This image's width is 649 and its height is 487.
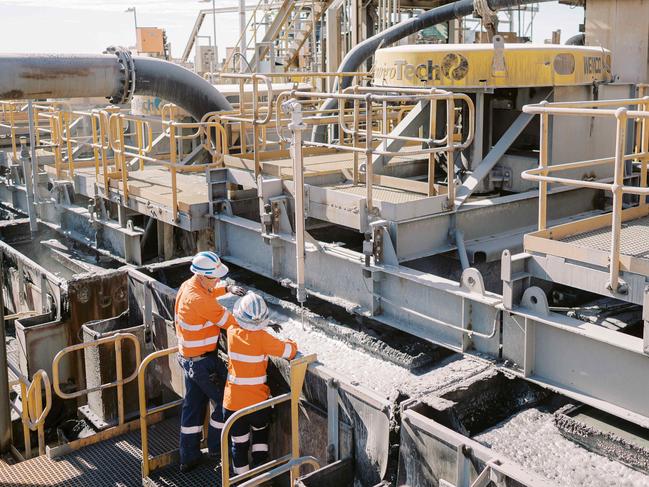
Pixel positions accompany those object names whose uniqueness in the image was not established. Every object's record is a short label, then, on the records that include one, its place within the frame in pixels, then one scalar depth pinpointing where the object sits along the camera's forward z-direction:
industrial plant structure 4.59
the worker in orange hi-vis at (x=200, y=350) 5.56
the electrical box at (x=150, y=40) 23.25
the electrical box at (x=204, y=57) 24.98
